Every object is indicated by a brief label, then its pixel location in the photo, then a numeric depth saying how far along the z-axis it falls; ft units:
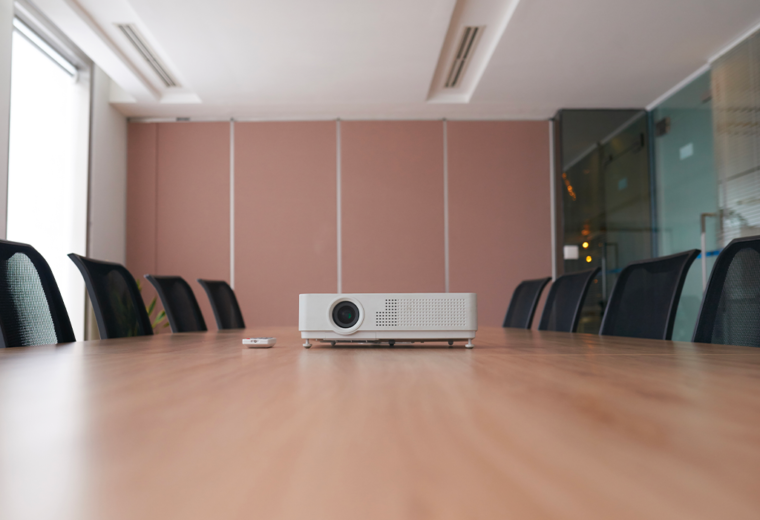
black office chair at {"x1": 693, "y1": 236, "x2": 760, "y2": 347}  5.14
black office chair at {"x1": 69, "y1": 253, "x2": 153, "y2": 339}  6.48
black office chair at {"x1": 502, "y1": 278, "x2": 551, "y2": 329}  10.91
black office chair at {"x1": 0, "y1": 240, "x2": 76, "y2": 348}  5.16
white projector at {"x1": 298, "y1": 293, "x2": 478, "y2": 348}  3.49
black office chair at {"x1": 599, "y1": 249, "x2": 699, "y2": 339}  5.99
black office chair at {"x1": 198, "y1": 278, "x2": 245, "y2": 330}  11.28
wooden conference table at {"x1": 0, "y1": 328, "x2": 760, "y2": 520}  0.59
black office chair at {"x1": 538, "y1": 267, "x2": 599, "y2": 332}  8.70
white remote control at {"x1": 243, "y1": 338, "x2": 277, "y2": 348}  3.63
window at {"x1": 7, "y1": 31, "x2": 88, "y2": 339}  13.37
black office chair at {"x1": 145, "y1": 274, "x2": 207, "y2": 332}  8.82
